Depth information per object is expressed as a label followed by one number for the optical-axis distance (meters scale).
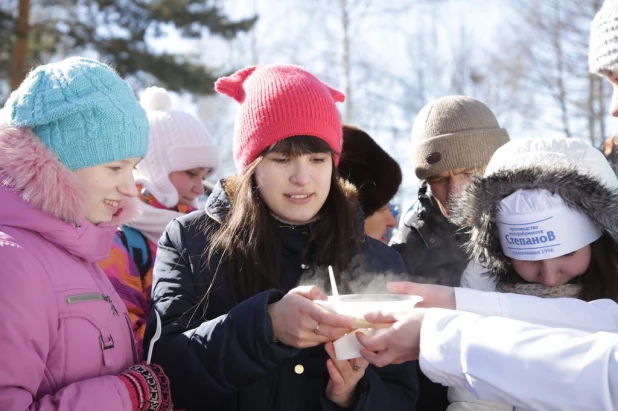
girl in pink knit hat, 2.38
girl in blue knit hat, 2.05
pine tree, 13.30
